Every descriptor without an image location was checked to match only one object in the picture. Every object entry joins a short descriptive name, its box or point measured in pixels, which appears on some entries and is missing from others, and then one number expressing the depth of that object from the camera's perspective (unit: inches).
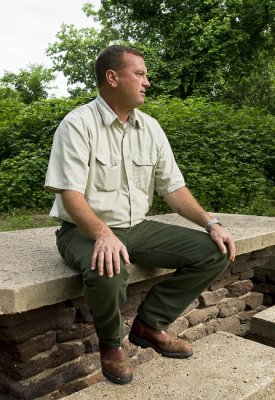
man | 82.0
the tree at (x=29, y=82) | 813.7
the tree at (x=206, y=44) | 570.6
